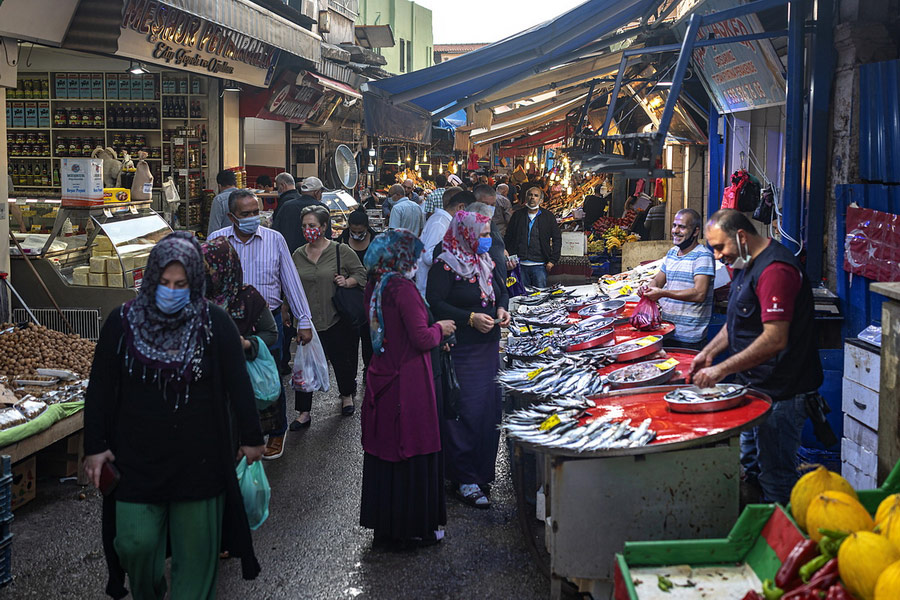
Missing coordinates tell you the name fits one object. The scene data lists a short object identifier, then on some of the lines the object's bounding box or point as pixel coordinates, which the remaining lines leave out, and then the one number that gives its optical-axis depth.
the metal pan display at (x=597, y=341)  5.93
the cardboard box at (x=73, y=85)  14.20
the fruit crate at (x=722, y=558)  3.07
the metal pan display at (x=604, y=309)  7.17
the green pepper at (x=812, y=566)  2.74
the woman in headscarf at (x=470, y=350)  5.63
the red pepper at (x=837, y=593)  2.55
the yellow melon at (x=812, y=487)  3.11
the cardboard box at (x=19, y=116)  14.14
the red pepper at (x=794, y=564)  2.79
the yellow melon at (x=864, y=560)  2.50
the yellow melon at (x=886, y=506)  2.82
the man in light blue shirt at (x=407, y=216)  10.15
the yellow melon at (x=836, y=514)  2.88
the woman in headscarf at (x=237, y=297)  4.66
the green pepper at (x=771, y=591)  2.73
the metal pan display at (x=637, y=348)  5.55
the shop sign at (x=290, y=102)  15.08
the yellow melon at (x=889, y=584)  2.33
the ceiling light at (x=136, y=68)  12.17
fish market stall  3.89
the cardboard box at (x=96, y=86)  14.21
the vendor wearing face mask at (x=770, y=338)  4.39
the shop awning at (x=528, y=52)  9.09
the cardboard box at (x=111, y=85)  14.30
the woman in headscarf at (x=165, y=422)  3.48
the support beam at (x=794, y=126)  6.85
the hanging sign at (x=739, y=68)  8.42
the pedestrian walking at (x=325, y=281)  7.39
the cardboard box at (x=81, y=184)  8.70
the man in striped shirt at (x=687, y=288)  6.45
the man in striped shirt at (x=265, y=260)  6.14
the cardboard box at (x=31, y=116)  14.23
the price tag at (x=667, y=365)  5.11
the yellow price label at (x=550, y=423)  4.11
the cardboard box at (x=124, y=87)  14.31
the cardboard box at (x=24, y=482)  5.52
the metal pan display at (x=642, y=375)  4.89
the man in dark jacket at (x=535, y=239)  11.44
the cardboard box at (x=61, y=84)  14.22
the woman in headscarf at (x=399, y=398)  4.81
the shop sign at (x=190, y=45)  9.66
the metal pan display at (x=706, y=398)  4.19
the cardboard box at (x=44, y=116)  14.30
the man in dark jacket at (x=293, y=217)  9.03
